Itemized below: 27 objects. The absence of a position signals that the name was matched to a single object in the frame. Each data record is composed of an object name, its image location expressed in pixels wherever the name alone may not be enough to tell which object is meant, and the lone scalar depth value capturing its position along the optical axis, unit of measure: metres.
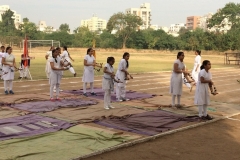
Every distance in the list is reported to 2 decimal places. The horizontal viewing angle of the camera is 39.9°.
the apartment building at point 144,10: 174.62
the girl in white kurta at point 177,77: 9.84
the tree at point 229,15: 75.71
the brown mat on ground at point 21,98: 10.29
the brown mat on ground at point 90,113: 8.20
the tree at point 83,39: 74.12
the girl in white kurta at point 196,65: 13.71
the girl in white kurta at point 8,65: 11.97
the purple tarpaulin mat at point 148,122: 7.33
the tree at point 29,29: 74.69
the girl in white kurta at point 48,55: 15.27
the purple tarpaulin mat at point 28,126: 6.64
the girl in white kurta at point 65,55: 13.97
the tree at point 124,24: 76.38
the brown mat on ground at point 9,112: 8.30
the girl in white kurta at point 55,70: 10.51
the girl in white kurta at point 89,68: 11.91
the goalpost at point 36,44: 45.22
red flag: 16.30
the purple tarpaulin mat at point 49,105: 9.24
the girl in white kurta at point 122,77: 10.91
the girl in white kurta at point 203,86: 8.48
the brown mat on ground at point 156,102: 10.32
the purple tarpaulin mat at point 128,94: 11.84
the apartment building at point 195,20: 195.38
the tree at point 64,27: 106.58
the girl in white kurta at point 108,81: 9.48
